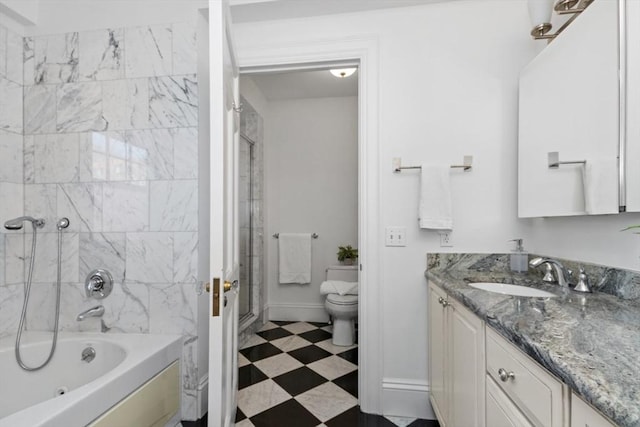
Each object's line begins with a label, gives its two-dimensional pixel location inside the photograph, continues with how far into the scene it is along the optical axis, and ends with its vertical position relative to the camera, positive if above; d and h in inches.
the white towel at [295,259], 135.0 -20.9
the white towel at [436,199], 65.8 +3.3
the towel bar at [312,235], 137.3 -10.1
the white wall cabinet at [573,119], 44.0 +16.4
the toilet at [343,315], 104.4 -36.1
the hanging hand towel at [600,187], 43.5 +4.1
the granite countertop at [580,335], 18.5 -11.5
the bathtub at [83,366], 49.9 -30.3
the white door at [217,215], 42.6 -0.2
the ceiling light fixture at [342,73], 105.1 +51.1
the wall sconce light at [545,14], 53.4 +38.1
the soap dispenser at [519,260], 64.2 -10.0
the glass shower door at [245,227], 113.6 -5.4
